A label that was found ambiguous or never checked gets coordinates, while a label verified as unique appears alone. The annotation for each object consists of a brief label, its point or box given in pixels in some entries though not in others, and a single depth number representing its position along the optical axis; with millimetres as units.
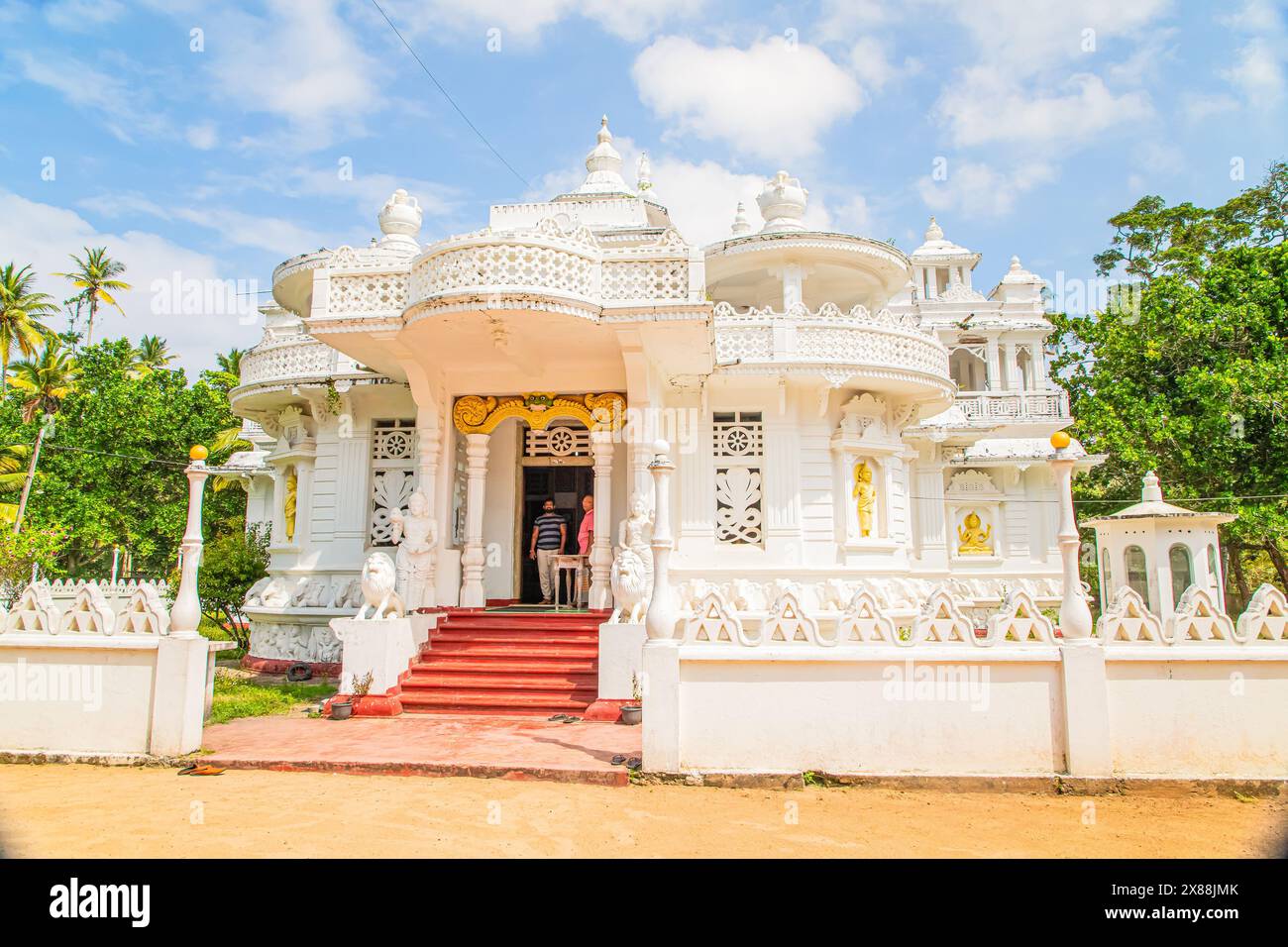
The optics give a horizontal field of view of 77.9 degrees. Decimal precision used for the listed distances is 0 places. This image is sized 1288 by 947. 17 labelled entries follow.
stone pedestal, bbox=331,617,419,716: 8945
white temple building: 9352
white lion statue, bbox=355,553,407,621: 9164
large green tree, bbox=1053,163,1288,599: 14906
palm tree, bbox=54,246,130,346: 34719
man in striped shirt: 11672
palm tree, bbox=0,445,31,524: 20797
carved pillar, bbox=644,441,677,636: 6285
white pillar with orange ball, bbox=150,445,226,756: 6824
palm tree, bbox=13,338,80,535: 25344
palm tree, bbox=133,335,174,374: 35562
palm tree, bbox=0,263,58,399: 25981
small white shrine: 11336
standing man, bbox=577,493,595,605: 11562
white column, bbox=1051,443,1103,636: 6090
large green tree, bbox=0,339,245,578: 21125
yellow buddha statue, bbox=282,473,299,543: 14617
